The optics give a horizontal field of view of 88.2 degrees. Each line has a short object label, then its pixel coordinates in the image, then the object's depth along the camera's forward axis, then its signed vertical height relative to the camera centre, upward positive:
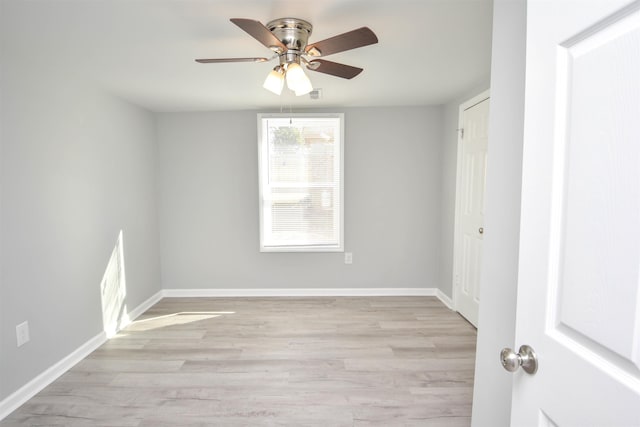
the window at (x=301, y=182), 3.78 +0.08
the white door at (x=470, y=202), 2.90 -0.13
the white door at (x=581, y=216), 0.56 -0.05
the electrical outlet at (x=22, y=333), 2.03 -0.89
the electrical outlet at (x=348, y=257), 3.90 -0.81
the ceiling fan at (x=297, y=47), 1.57 +0.72
